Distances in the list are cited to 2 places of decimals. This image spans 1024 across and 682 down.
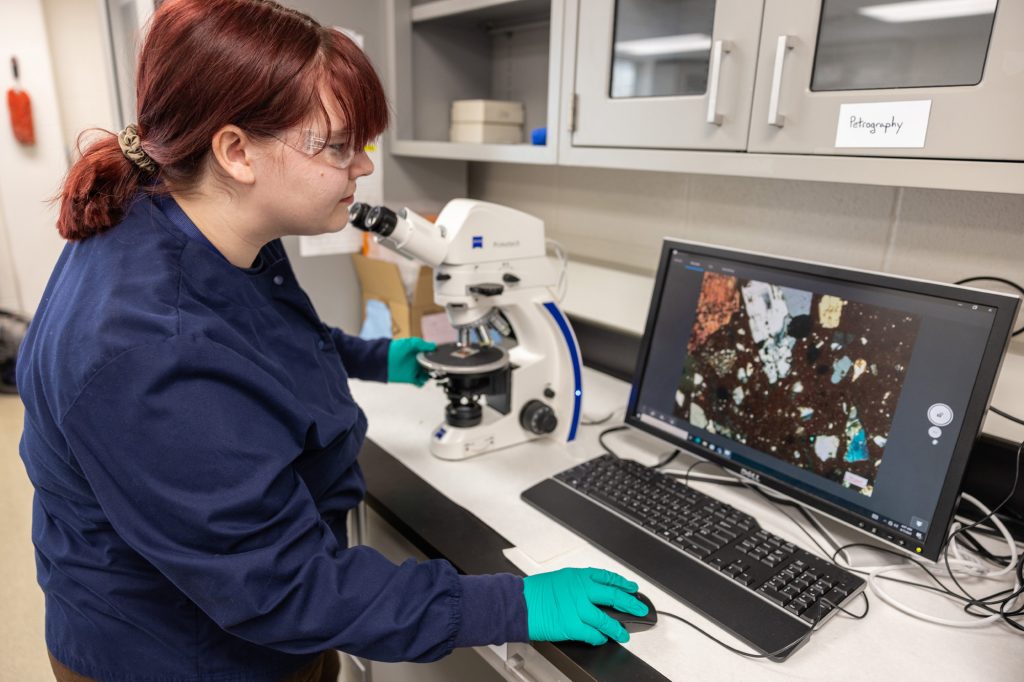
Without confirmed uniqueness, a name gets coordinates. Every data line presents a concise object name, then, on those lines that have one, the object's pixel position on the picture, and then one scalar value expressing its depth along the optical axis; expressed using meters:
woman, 0.69
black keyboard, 0.87
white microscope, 1.20
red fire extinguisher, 3.73
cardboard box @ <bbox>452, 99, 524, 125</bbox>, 1.72
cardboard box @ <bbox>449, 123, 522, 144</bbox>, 1.73
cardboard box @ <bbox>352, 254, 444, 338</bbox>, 1.77
